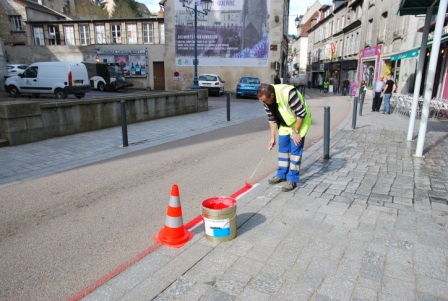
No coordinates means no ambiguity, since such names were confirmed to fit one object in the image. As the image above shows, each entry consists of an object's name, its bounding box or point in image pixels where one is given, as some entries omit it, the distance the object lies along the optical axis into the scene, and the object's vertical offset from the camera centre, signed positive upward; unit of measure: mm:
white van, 16188 -69
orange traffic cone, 3205 -1471
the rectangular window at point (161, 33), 30814 +4447
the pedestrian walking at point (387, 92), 13831 -463
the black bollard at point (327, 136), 6512 -1111
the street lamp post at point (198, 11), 18978 +4748
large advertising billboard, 27344 +4013
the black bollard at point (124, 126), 7754 -1123
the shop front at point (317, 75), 45984 +952
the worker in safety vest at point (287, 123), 4297 -597
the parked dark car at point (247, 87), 22547 -473
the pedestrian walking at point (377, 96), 14914 -688
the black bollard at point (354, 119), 10172 -1200
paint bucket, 3145 -1385
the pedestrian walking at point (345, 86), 30047 -470
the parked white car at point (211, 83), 23453 -218
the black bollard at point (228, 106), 12074 -989
